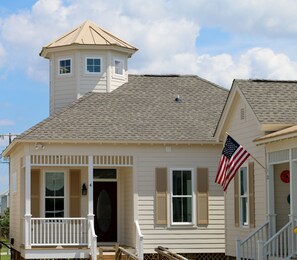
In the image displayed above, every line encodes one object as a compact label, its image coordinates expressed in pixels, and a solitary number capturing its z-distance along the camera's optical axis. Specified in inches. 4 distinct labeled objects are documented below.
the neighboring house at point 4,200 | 4094.5
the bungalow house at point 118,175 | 1126.4
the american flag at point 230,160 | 914.7
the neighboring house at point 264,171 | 857.5
